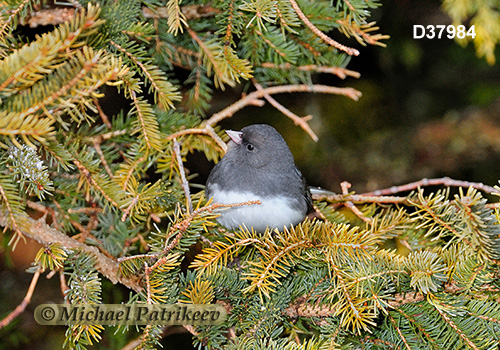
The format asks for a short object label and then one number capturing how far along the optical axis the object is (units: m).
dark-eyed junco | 4.00
